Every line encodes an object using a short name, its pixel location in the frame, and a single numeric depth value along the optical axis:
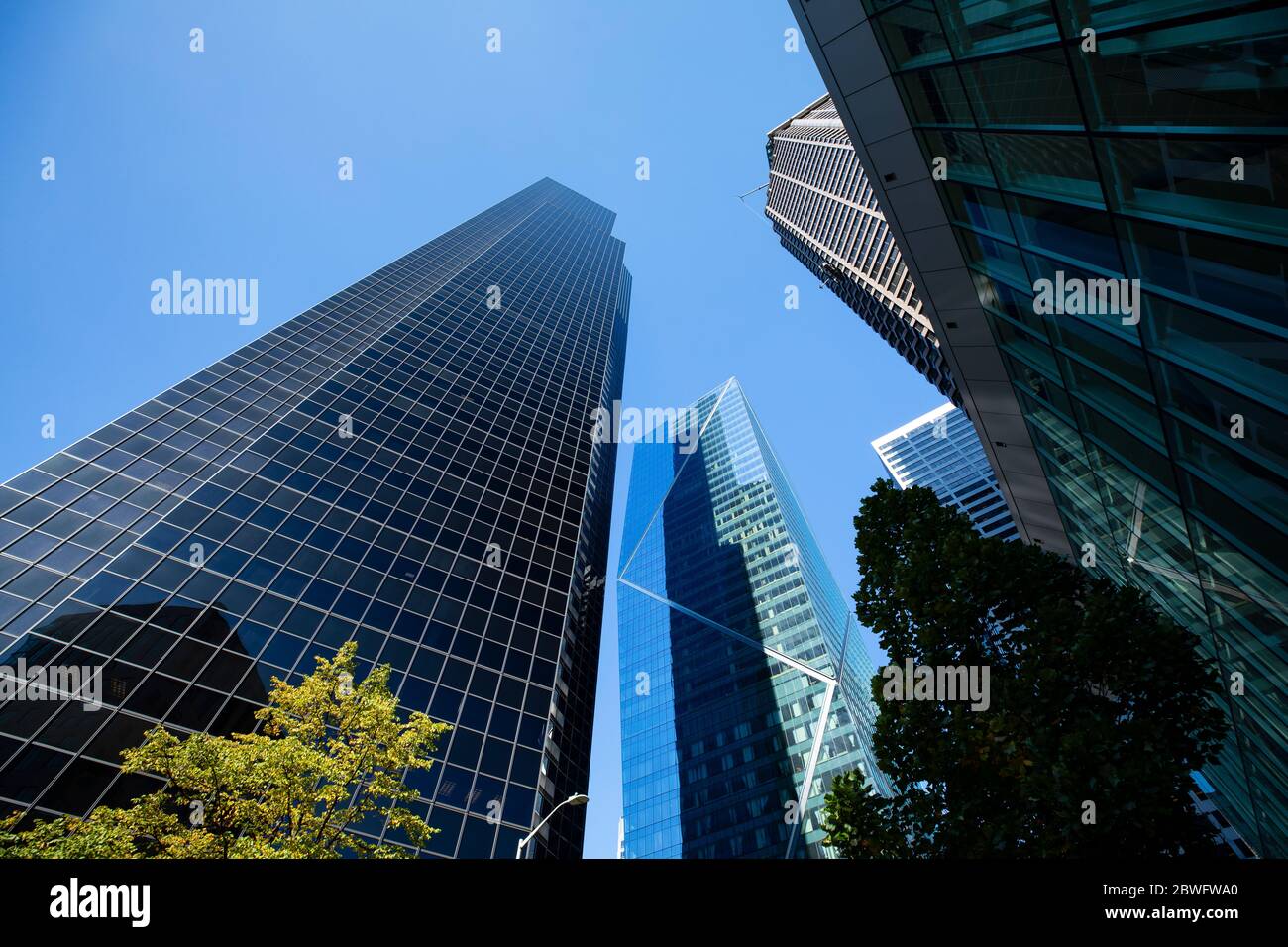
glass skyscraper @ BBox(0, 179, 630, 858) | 22.48
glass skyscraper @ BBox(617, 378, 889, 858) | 67.88
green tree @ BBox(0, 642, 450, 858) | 10.98
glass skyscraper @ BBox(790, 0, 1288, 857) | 7.11
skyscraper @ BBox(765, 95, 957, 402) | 76.44
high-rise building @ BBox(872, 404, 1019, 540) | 118.68
